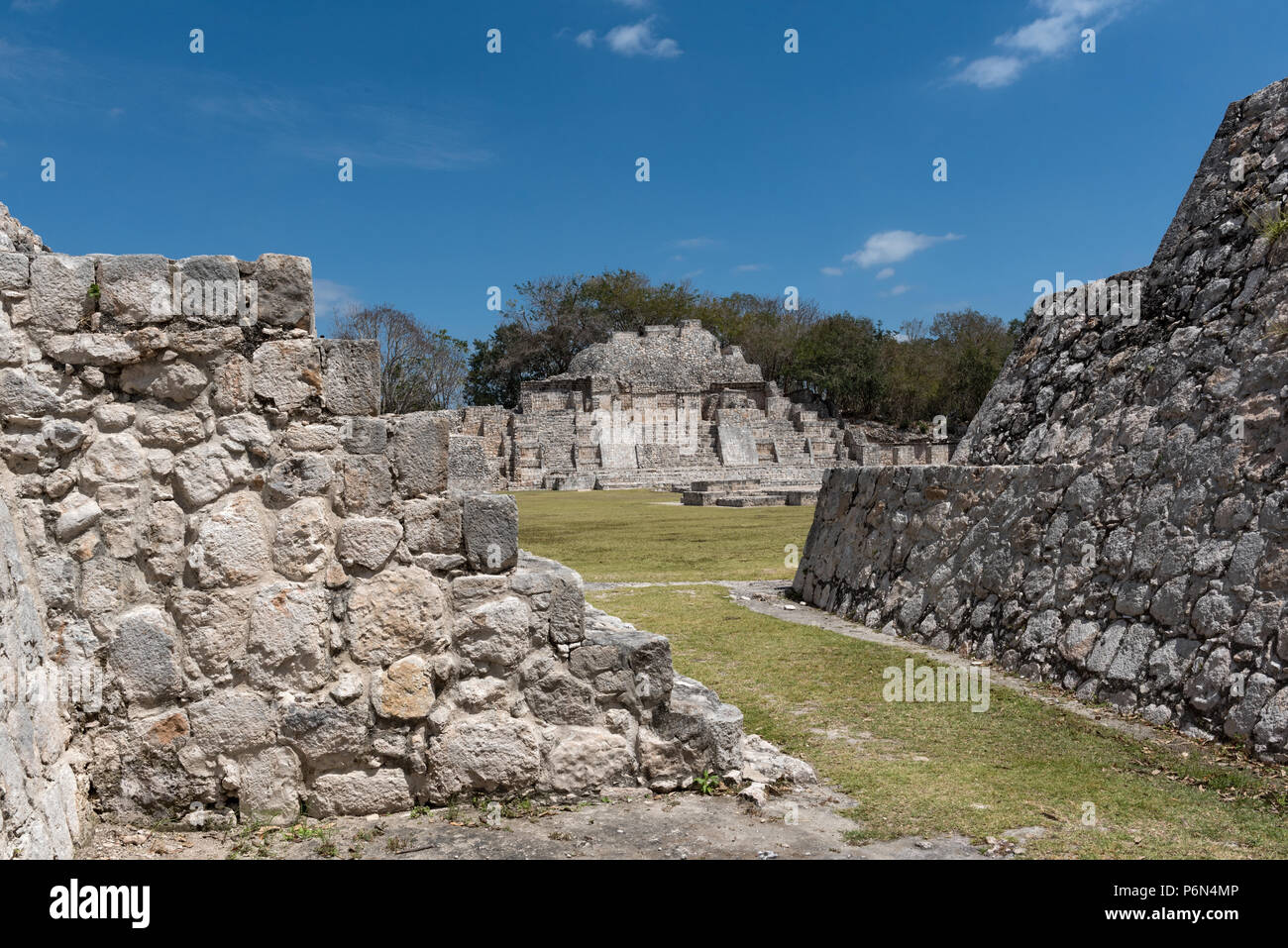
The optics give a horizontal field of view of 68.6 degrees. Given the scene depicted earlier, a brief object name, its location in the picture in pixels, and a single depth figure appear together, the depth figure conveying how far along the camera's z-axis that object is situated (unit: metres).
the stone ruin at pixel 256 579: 3.43
